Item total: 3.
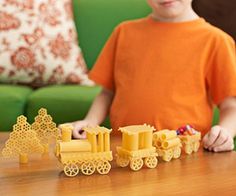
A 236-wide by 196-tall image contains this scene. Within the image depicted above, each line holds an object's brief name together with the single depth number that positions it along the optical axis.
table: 0.91
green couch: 1.84
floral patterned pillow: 2.17
